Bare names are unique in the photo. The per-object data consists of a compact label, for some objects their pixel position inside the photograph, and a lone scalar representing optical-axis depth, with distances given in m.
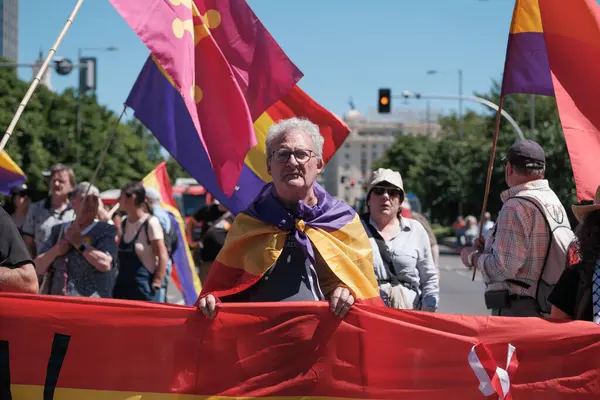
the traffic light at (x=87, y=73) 21.25
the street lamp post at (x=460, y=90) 53.89
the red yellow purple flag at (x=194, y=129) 6.35
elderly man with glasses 4.04
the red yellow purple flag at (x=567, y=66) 4.93
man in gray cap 5.00
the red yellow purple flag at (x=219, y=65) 5.78
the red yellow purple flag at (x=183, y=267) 10.65
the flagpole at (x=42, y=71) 4.47
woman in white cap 5.90
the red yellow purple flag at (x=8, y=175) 10.12
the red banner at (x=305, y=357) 4.03
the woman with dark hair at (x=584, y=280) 3.94
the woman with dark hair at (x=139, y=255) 8.45
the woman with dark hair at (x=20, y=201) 10.39
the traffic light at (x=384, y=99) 29.02
